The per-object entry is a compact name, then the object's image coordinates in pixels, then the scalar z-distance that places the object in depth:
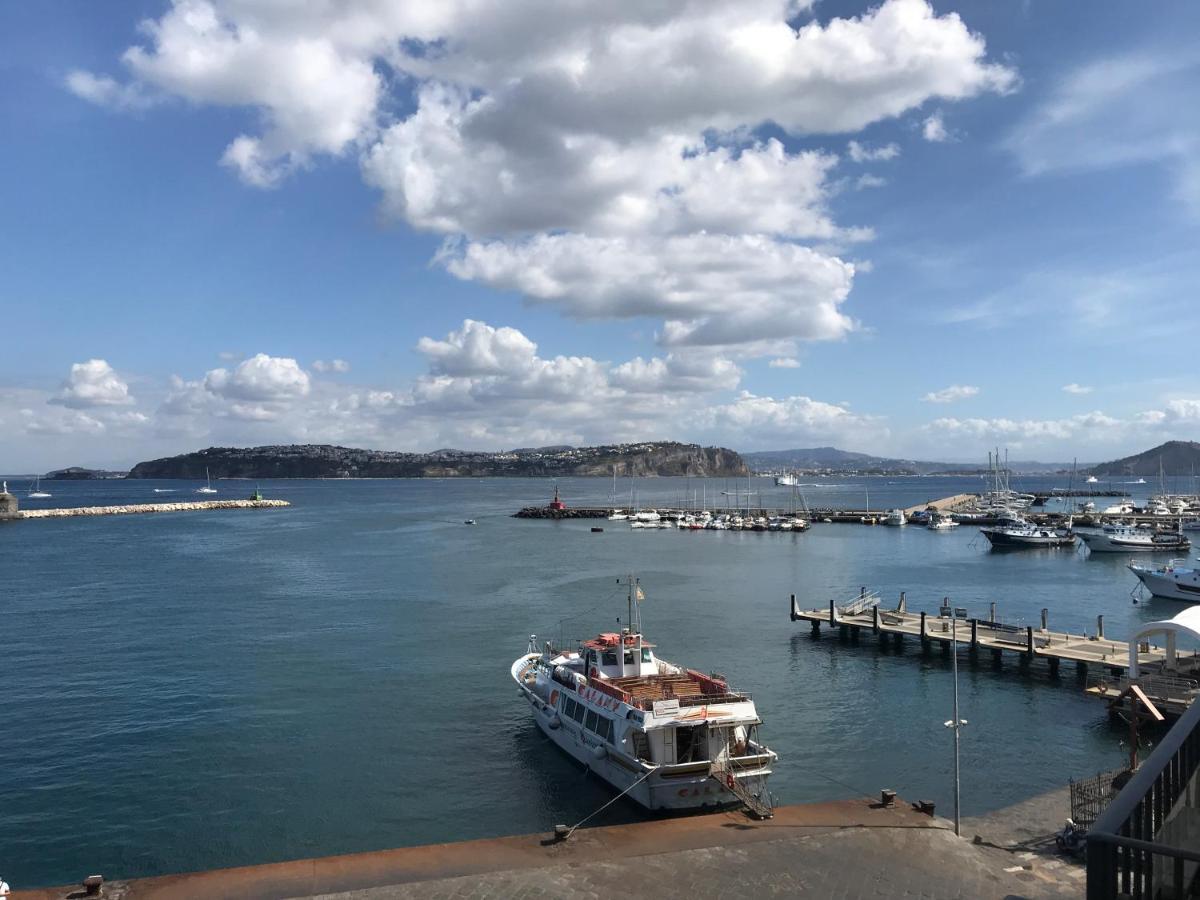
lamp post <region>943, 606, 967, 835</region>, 22.41
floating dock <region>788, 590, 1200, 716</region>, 35.75
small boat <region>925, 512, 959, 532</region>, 138.38
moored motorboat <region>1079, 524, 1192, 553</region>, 103.88
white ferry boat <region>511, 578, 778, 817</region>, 27.47
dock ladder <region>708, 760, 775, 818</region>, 24.36
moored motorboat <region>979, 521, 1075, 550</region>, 110.81
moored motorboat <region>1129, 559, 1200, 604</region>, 66.12
